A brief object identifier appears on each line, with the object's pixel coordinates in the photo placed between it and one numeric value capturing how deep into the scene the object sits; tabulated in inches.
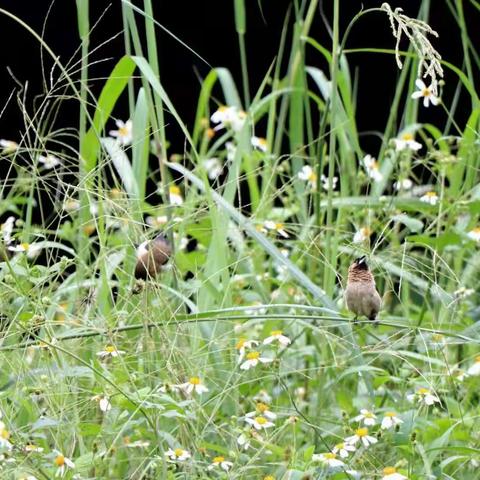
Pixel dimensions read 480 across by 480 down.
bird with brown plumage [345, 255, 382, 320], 544.7
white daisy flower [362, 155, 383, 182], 568.2
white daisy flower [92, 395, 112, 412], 543.5
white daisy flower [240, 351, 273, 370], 548.4
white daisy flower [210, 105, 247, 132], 575.5
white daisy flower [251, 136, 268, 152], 568.1
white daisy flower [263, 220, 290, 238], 560.8
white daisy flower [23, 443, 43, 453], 540.8
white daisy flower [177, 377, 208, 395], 546.9
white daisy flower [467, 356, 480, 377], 550.7
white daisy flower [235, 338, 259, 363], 549.5
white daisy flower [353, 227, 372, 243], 556.4
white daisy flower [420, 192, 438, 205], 560.2
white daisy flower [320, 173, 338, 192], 562.6
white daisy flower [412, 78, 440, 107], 553.5
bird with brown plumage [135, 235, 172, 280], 545.9
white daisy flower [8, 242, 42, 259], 548.3
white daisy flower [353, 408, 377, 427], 546.8
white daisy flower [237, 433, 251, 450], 544.7
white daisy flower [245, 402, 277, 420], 546.3
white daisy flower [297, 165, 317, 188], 567.8
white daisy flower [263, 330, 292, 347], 551.3
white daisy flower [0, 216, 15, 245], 544.6
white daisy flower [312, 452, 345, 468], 541.7
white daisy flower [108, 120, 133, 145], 575.0
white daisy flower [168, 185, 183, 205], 564.6
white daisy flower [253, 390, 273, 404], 555.6
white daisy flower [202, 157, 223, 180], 584.4
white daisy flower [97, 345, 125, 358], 545.2
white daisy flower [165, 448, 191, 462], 543.4
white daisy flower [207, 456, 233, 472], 543.9
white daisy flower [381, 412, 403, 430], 546.2
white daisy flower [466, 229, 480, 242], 557.6
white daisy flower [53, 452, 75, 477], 540.3
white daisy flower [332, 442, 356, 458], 543.6
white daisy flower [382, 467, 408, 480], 541.6
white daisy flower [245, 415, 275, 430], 545.3
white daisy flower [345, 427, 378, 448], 544.5
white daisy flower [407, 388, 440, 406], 547.1
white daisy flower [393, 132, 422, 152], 564.7
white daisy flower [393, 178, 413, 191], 566.7
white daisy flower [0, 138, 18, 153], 566.4
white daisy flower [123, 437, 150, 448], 546.9
